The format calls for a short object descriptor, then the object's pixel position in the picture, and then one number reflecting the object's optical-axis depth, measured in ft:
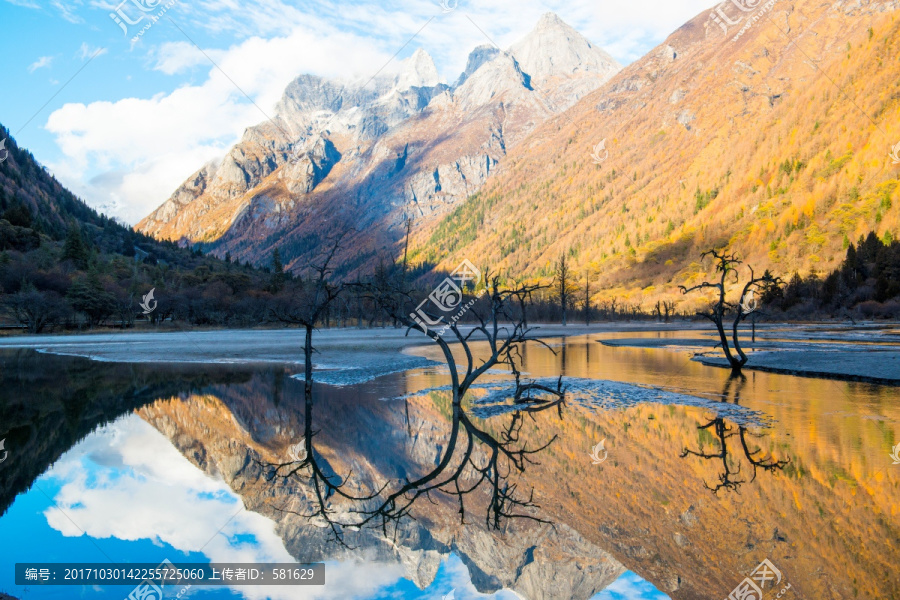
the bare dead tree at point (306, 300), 65.92
